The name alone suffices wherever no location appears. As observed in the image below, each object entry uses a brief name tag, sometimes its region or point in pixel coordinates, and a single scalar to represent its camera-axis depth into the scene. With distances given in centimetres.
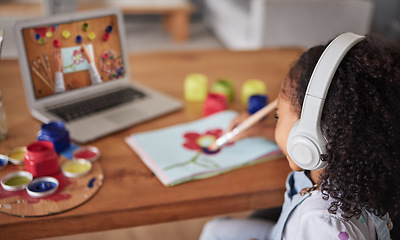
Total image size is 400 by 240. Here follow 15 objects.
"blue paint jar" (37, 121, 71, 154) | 96
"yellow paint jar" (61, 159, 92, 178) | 88
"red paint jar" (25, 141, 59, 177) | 86
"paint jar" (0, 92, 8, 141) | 100
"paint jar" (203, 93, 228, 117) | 121
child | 66
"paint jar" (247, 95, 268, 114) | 118
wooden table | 78
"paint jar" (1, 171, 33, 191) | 83
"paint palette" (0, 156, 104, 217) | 78
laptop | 105
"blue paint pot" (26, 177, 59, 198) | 81
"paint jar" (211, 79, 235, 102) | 129
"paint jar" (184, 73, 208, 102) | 128
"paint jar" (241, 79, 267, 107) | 128
